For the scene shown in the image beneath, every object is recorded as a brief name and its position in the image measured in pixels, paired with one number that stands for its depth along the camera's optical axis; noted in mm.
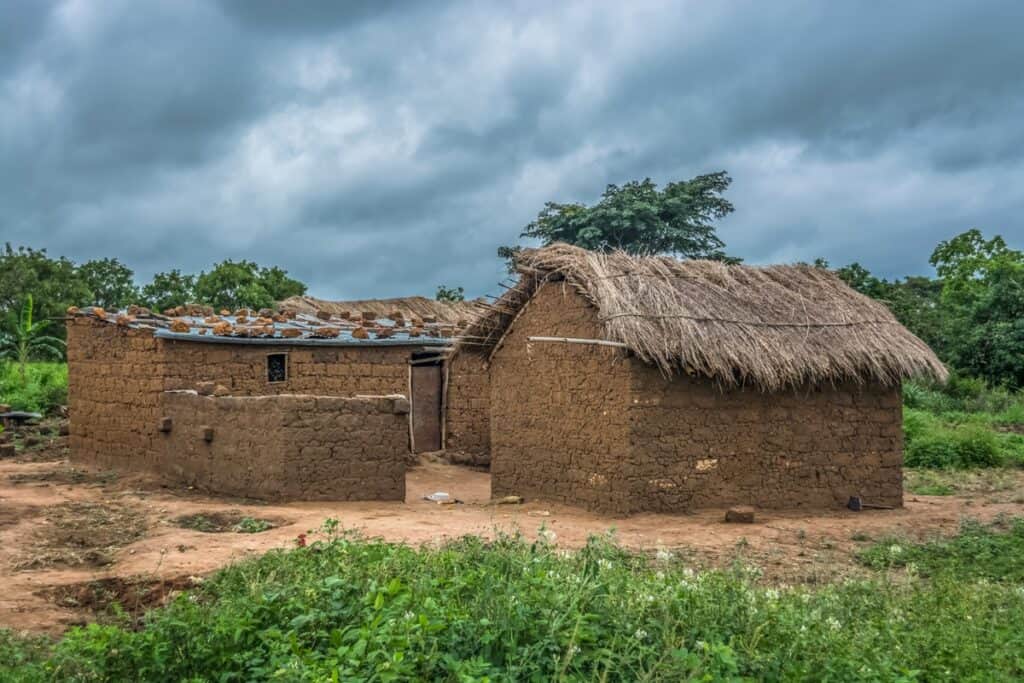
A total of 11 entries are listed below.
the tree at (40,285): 27016
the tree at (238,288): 30266
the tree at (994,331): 23359
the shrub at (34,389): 19672
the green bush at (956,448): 15711
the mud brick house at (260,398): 10820
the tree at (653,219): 26203
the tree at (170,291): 30656
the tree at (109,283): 30422
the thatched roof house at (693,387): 10141
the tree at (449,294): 31723
